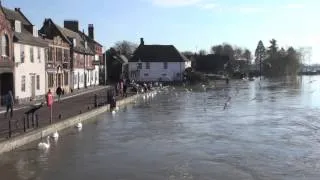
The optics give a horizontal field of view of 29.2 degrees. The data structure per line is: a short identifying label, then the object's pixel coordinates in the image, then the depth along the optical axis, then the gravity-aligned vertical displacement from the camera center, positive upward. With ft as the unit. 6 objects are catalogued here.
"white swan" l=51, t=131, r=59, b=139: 102.69 -11.60
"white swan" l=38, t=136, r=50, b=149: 91.45 -11.81
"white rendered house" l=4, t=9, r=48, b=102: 166.40 +2.26
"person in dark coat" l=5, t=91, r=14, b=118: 123.24 -6.87
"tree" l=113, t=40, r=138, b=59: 616.47 +20.57
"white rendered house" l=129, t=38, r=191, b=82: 426.10 -0.23
